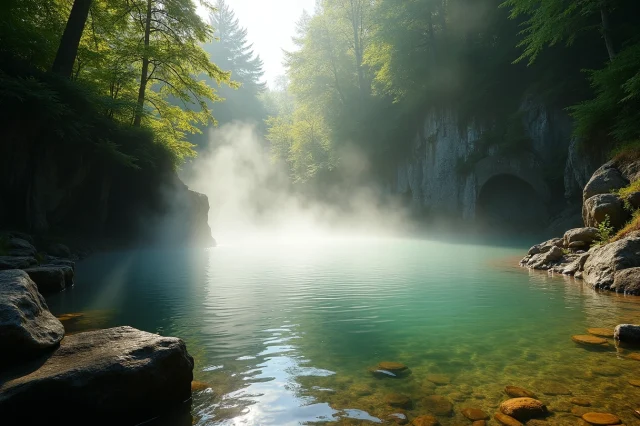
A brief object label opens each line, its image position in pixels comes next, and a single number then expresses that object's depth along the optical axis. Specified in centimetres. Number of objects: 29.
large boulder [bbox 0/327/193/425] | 294
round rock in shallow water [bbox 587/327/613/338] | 535
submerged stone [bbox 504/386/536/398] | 375
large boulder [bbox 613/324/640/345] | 494
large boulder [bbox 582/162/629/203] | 1187
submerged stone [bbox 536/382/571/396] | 378
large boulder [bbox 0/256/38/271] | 844
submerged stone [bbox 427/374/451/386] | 411
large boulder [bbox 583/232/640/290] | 845
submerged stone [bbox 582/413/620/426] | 321
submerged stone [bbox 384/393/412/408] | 362
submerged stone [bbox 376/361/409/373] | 446
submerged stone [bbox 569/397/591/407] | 353
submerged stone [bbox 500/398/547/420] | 337
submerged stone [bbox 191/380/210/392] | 393
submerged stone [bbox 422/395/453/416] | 348
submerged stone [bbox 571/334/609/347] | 505
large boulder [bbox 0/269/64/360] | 335
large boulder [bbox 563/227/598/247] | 1130
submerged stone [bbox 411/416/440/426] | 327
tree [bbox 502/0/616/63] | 1498
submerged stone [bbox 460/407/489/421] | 337
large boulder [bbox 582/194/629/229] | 1073
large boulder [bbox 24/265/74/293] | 836
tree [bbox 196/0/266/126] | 6888
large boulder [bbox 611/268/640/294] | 779
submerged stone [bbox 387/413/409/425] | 332
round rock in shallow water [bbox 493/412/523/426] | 326
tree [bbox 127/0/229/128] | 2020
